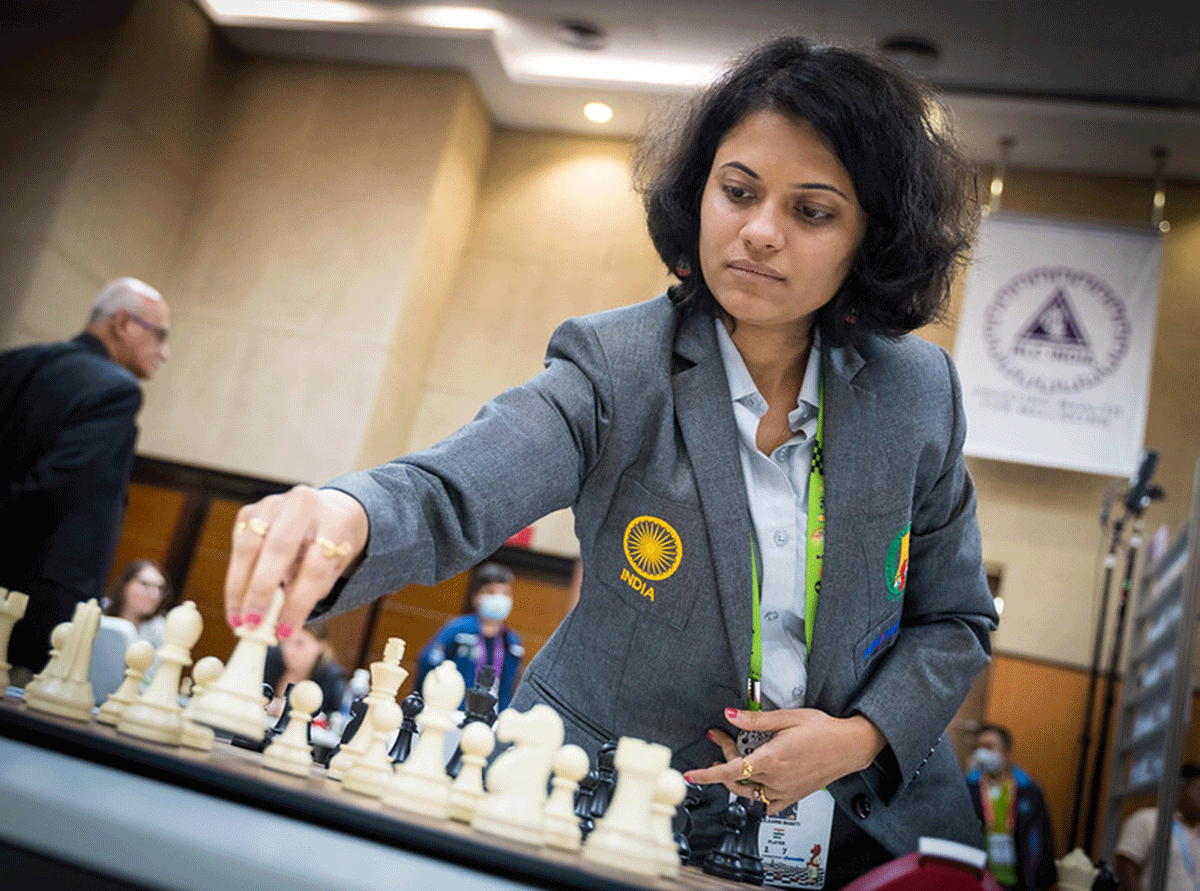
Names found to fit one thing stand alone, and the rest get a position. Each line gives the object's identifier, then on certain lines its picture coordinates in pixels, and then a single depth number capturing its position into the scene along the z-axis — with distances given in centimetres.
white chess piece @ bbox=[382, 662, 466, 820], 65
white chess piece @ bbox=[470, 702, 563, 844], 62
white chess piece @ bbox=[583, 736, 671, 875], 62
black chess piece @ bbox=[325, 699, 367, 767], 118
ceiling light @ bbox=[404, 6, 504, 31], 713
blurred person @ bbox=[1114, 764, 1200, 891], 409
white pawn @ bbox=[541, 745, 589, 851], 64
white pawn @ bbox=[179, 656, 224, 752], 70
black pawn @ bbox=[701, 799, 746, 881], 85
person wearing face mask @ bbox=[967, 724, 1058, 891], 463
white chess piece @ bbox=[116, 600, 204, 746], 68
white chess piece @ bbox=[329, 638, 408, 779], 91
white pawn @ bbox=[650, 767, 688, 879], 68
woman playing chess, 103
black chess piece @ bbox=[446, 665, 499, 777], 104
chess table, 51
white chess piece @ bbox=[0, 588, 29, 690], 96
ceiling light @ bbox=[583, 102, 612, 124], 765
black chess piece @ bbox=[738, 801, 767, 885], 87
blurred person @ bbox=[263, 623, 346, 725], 430
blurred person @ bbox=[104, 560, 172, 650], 499
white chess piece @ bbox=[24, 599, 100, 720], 73
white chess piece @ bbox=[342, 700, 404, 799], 73
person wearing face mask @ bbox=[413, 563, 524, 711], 445
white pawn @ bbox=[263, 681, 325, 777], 76
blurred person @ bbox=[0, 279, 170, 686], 232
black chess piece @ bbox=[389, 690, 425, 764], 107
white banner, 639
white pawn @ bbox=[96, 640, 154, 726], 76
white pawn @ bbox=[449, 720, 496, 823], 72
